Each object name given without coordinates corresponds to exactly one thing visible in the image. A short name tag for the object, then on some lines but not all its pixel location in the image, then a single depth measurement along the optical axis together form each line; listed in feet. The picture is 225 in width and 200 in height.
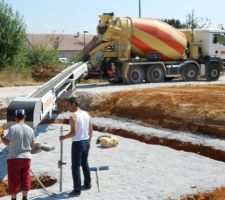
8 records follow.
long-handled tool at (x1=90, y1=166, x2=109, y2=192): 29.15
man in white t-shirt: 27.73
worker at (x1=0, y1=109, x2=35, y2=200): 26.09
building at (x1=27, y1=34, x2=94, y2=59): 304.91
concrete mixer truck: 88.38
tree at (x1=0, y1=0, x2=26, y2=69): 111.34
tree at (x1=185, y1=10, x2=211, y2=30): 196.47
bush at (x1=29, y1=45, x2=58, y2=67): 118.93
